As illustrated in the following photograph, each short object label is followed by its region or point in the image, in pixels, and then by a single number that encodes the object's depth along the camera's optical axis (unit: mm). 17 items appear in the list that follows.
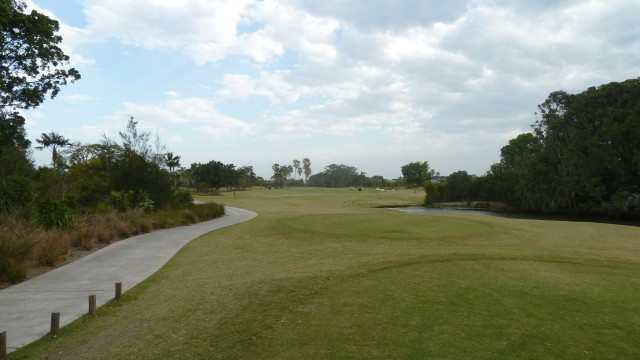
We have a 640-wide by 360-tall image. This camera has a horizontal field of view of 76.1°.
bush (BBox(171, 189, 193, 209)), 26530
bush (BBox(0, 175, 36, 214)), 16798
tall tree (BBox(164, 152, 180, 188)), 57862
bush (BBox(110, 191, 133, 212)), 22027
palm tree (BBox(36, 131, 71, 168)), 46438
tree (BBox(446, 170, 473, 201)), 65669
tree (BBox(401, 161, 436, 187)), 122312
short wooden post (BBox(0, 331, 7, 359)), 4949
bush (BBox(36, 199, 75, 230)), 14820
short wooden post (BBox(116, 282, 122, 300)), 7699
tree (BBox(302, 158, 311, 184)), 173025
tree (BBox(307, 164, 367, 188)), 163125
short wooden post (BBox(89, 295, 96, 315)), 6836
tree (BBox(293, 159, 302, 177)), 170125
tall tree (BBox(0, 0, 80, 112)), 19078
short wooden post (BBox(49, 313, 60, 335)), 5896
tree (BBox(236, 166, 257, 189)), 100375
